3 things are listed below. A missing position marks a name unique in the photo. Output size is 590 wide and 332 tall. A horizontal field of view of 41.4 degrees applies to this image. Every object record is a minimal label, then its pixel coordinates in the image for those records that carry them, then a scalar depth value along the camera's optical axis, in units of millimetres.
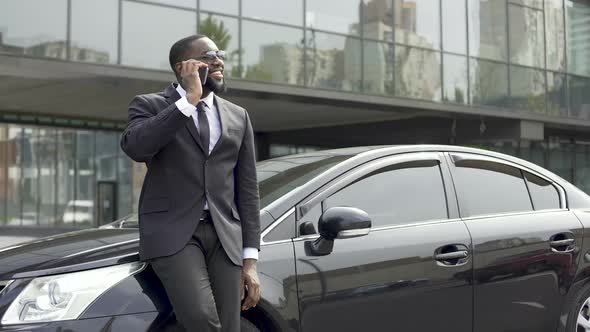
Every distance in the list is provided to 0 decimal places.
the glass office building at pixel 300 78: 16281
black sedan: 3080
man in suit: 2957
